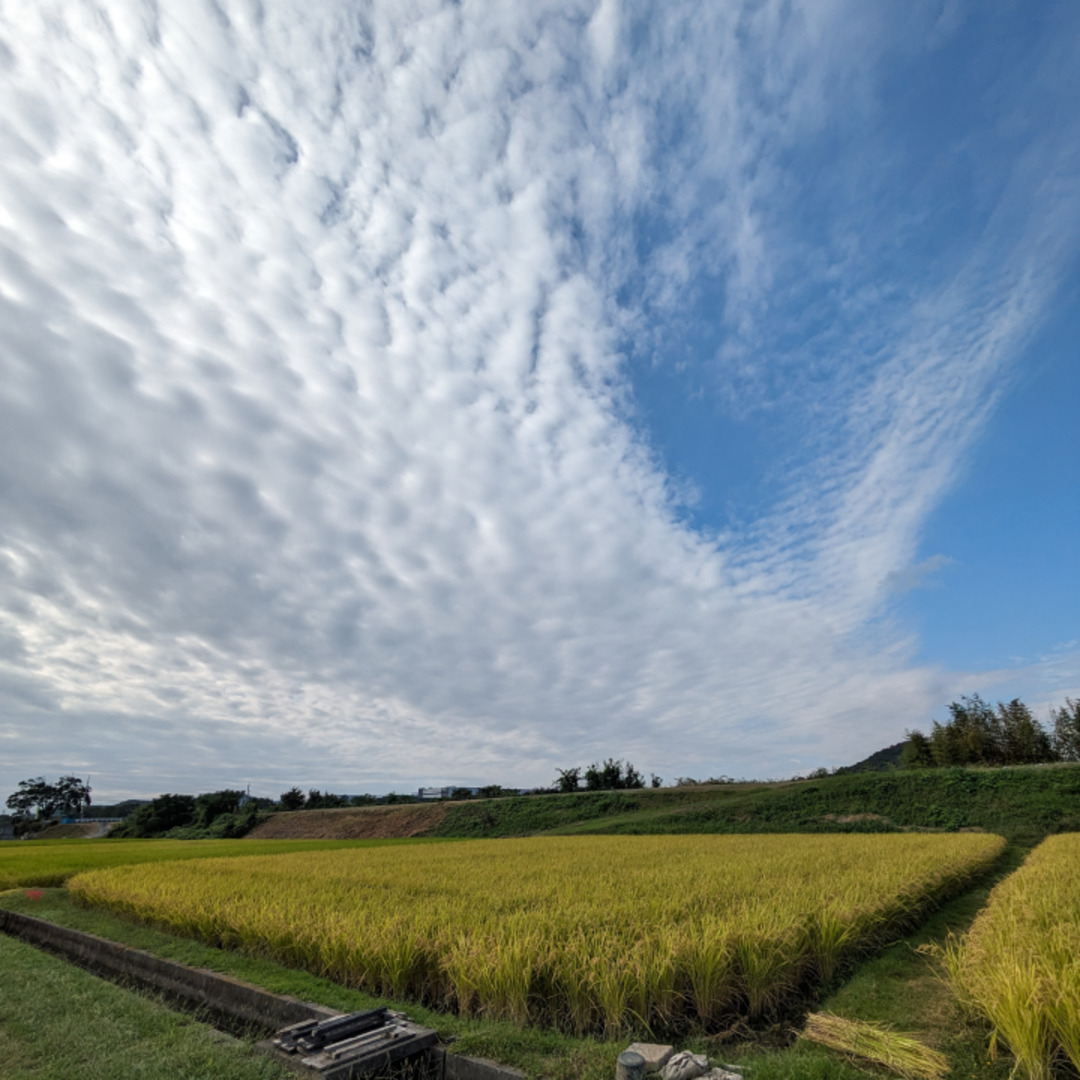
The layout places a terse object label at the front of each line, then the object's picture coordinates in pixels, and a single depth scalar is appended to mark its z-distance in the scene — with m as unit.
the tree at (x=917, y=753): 41.59
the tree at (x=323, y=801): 63.62
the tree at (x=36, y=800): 92.19
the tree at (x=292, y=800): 64.06
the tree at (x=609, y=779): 56.62
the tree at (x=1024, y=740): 36.69
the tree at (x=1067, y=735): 35.91
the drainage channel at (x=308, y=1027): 3.82
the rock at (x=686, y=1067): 3.40
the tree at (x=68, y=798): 93.75
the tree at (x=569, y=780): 56.53
